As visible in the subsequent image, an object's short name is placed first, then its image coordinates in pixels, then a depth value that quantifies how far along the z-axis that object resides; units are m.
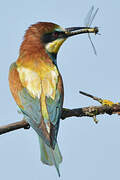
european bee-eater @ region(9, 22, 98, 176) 7.77
